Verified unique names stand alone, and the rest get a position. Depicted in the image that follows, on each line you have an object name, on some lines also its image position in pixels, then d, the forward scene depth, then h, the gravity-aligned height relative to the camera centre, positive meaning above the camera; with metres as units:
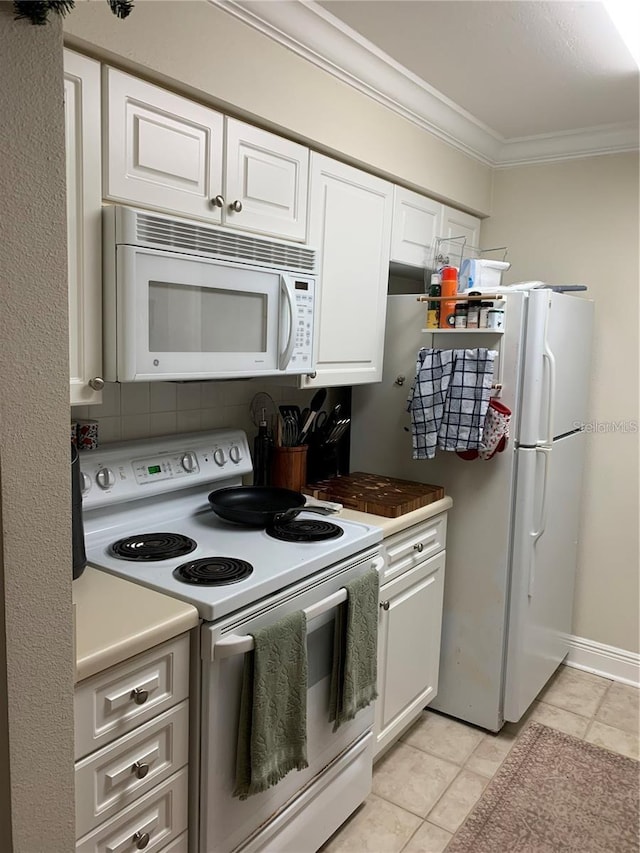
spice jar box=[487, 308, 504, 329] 2.41 +0.15
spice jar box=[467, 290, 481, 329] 2.44 +0.17
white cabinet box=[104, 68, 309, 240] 1.57 +0.49
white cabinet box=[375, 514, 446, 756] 2.28 -0.97
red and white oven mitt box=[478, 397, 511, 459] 2.43 -0.24
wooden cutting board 2.30 -0.50
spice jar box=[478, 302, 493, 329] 2.42 +0.16
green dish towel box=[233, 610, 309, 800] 1.56 -0.86
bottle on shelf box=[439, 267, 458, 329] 2.49 +0.24
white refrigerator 2.47 -0.48
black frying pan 1.98 -0.48
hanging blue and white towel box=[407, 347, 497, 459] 2.39 -0.15
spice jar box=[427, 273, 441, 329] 2.54 +0.18
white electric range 1.54 -0.56
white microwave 1.59 +0.13
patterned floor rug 2.11 -1.50
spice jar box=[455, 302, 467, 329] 2.47 +0.16
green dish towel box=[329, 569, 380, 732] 1.88 -0.84
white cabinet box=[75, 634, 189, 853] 1.30 -0.84
